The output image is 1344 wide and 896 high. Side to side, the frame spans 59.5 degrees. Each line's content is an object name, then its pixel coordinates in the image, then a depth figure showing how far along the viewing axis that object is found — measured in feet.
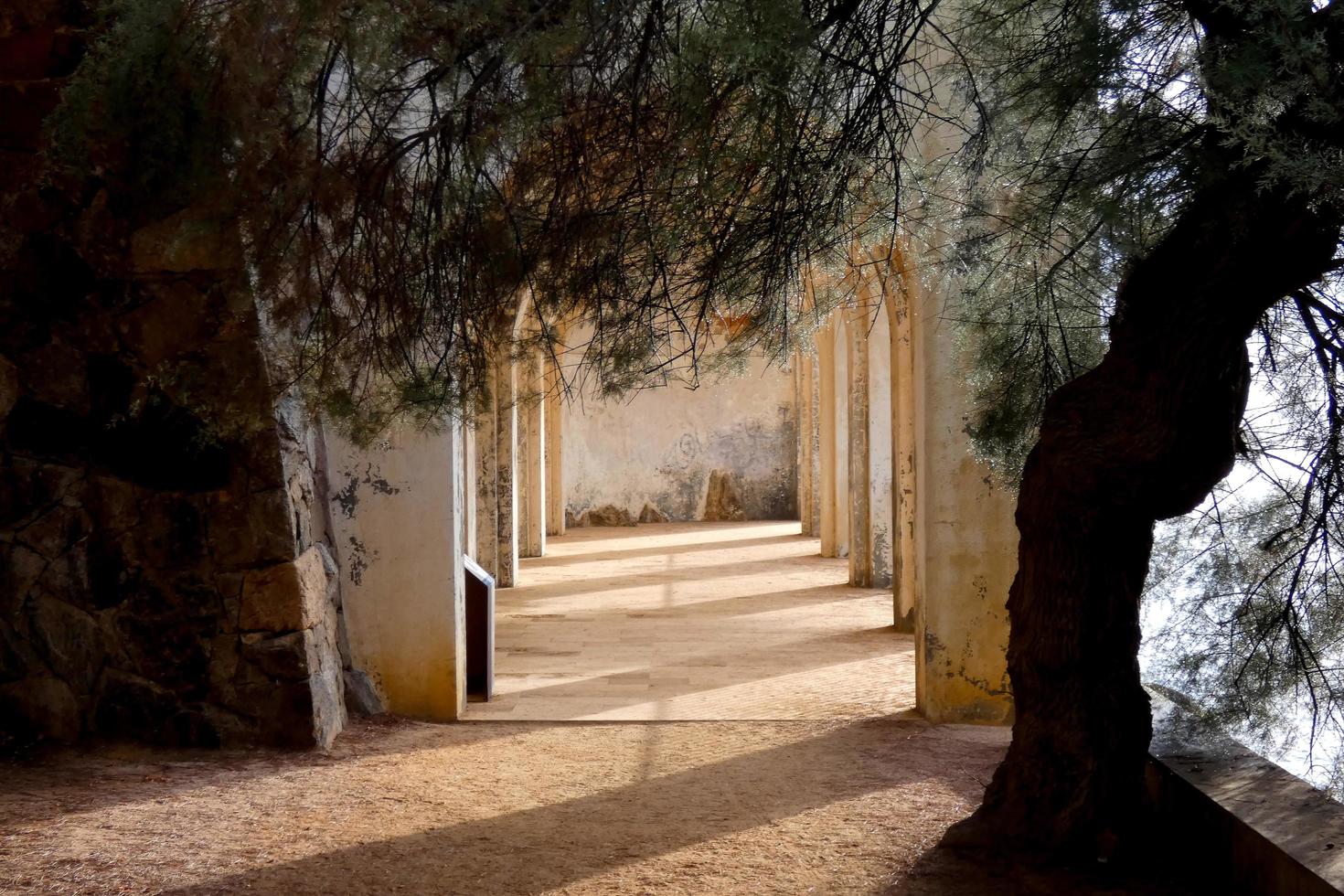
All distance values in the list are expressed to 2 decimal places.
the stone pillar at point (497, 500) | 42.24
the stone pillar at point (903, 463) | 30.68
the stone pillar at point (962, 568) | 21.74
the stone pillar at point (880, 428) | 39.50
